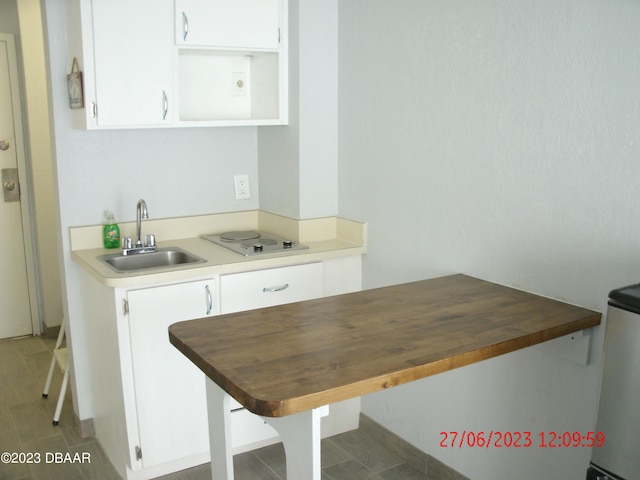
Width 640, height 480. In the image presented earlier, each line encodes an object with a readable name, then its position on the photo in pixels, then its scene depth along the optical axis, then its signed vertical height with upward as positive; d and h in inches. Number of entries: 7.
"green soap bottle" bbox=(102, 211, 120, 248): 116.8 -20.5
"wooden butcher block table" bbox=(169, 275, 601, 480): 59.4 -23.4
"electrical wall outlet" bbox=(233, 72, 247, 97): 128.8 +7.5
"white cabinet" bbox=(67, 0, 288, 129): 103.6 +11.0
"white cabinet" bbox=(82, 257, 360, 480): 102.2 -40.0
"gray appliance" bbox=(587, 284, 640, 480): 59.2 -25.2
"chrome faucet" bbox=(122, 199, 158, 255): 114.7 -21.6
